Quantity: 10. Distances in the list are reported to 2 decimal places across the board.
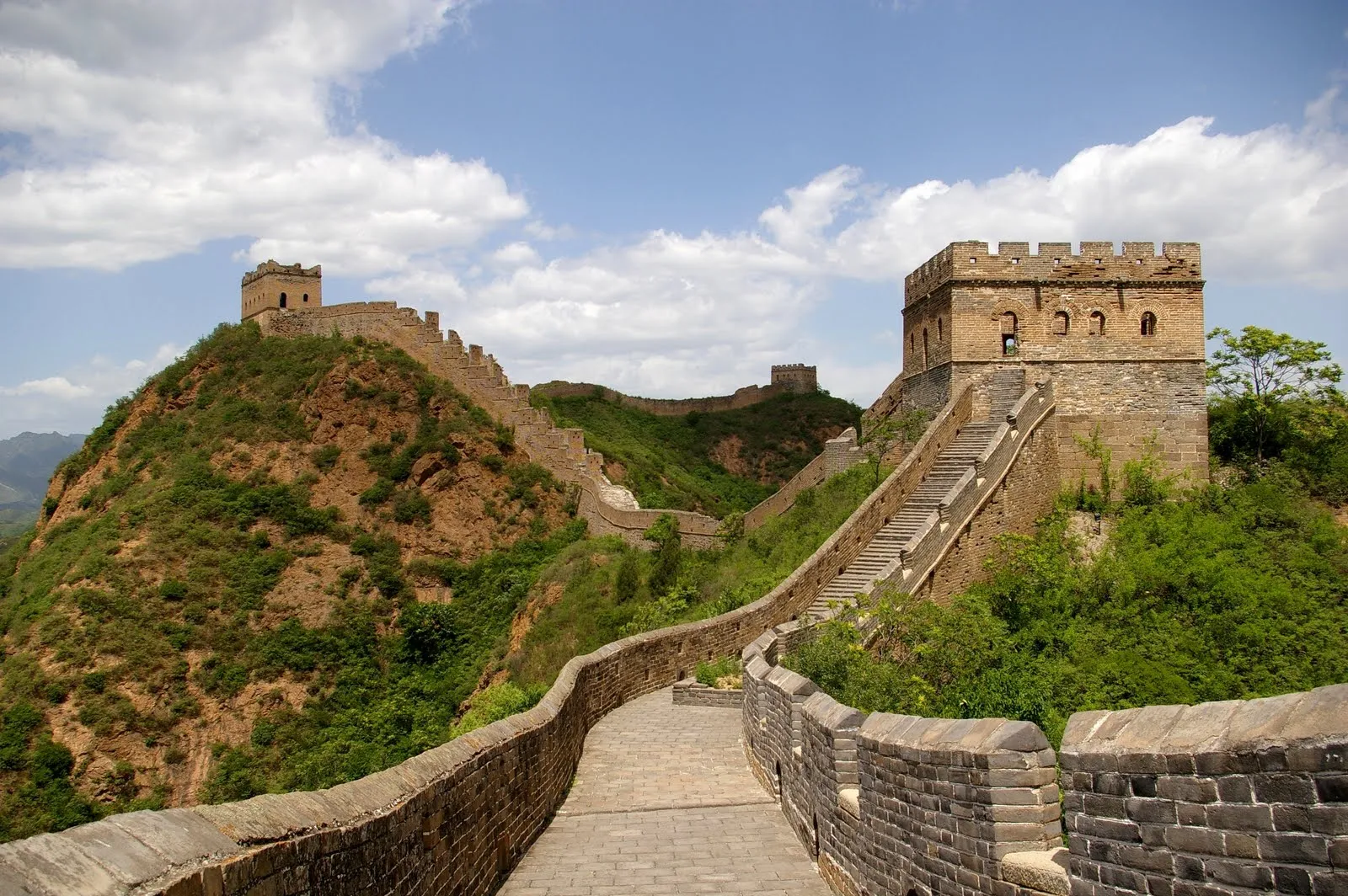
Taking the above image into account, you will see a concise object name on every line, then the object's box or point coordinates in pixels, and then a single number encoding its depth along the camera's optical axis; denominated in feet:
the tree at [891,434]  77.25
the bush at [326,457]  120.78
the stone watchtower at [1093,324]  72.84
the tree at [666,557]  83.97
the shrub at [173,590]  102.37
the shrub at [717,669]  55.72
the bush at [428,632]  105.09
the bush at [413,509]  115.85
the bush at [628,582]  86.22
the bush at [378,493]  117.70
